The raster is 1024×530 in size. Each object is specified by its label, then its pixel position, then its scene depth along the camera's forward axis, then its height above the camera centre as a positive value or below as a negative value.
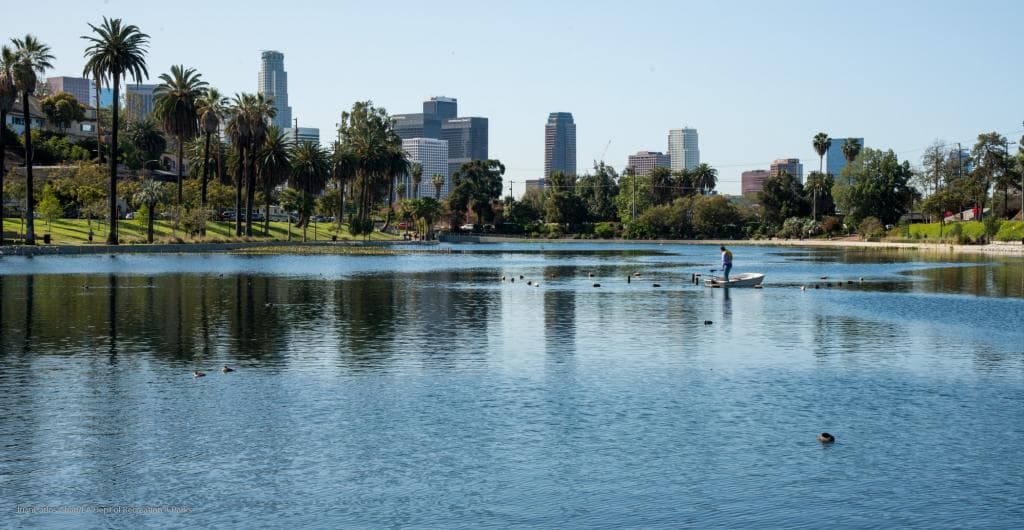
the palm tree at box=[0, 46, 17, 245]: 93.75 +15.52
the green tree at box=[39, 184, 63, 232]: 103.50 +3.99
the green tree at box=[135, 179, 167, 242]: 107.00 +5.48
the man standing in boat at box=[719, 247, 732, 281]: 60.97 -1.14
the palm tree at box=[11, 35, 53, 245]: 95.12 +16.91
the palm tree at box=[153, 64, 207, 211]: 127.00 +18.32
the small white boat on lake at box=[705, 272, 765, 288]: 61.47 -2.28
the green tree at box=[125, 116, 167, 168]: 182.12 +19.89
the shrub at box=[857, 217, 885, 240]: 174.00 +2.77
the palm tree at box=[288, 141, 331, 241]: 162.75 +12.40
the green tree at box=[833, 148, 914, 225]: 187.12 +10.66
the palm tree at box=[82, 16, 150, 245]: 105.94 +20.23
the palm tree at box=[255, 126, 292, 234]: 151.88 +12.75
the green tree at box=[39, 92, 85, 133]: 170.25 +23.43
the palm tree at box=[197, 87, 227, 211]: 132.12 +17.85
